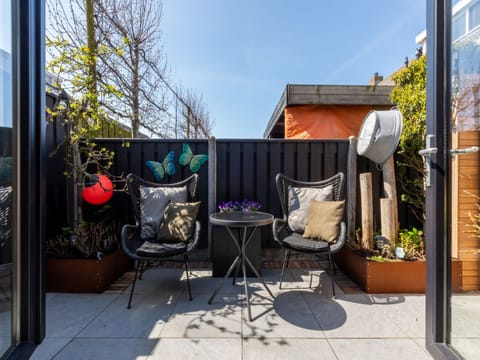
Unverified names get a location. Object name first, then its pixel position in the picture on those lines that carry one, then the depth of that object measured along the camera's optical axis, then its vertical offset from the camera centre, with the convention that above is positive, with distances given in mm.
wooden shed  4340 +1338
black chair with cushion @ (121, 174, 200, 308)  2262 -445
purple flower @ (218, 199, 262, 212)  2951 -347
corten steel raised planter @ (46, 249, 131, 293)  2314 -936
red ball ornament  2648 -134
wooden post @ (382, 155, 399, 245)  2600 -80
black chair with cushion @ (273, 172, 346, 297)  2307 -422
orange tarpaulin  4531 +1122
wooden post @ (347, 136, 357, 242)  3014 -77
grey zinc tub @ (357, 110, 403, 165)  2510 +471
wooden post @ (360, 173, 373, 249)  2703 -377
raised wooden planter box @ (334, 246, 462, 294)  2291 -951
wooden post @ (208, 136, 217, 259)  3174 -7
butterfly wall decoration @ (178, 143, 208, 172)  3230 +264
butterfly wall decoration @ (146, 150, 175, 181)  3225 +157
